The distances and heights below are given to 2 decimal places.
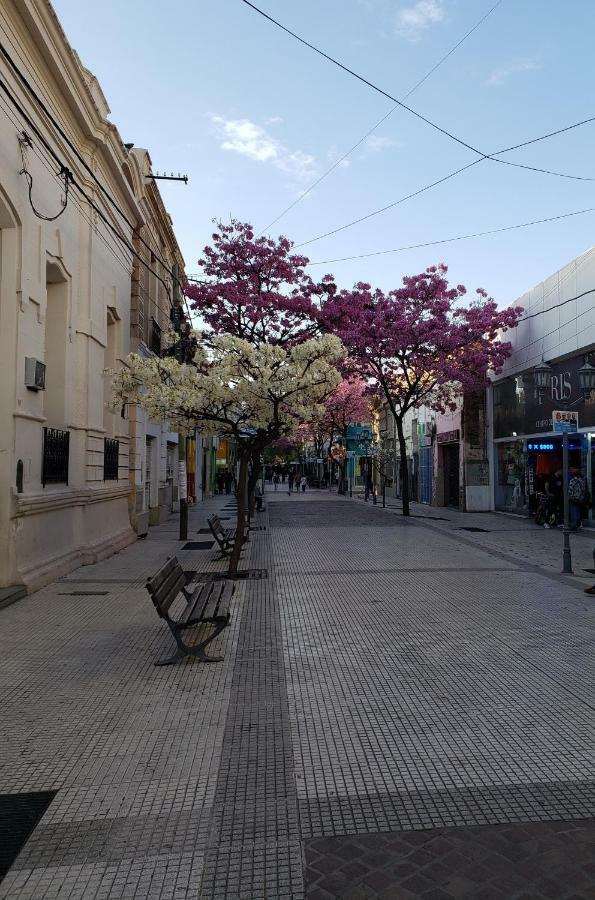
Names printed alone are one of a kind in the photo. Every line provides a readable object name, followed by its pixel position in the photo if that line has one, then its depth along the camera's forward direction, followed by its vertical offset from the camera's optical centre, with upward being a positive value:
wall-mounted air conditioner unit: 9.23 +1.46
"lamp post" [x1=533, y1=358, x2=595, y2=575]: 11.30 +1.89
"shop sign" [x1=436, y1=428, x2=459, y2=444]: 27.22 +1.75
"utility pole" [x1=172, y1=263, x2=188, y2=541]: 16.42 +0.69
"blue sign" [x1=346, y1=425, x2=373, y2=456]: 39.15 +2.34
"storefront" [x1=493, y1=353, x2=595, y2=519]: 18.42 +1.35
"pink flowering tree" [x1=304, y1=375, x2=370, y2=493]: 41.29 +4.30
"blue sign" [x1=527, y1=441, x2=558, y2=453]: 20.53 +1.01
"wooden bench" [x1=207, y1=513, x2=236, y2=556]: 12.65 -1.10
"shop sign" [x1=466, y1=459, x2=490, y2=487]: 26.05 +0.18
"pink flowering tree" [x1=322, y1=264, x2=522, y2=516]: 22.30 +4.92
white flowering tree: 9.67 +1.36
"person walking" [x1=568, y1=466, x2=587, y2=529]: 17.61 -0.40
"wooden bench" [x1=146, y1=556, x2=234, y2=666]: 6.08 -1.28
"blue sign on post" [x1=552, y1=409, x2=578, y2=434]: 11.59 +1.01
